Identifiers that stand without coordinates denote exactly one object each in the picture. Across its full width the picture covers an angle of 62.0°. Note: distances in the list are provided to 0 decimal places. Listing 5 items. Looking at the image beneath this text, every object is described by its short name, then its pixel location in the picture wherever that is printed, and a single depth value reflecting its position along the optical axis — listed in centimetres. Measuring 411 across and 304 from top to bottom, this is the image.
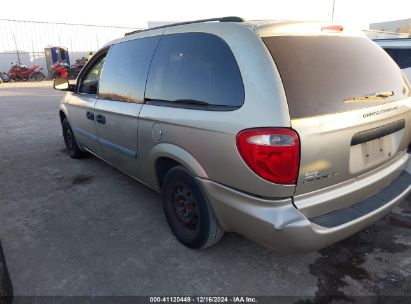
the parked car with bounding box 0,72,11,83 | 2327
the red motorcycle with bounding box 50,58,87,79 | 2303
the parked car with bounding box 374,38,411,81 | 605
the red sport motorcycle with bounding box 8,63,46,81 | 2361
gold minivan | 205
